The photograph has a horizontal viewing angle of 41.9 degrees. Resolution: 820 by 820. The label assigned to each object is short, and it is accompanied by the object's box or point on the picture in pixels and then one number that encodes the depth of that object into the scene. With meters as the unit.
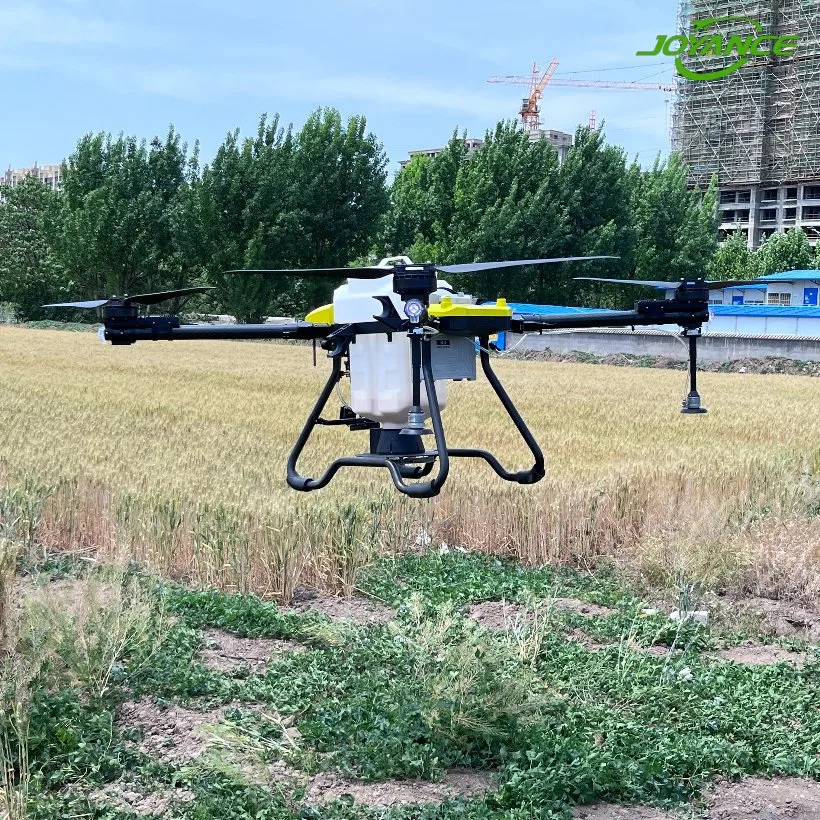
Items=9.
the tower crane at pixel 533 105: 179.38
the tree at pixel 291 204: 54.34
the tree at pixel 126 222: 60.78
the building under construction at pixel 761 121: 115.94
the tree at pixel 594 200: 64.75
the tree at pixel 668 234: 70.38
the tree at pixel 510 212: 62.16
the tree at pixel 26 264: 80.94
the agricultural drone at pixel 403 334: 3.67
